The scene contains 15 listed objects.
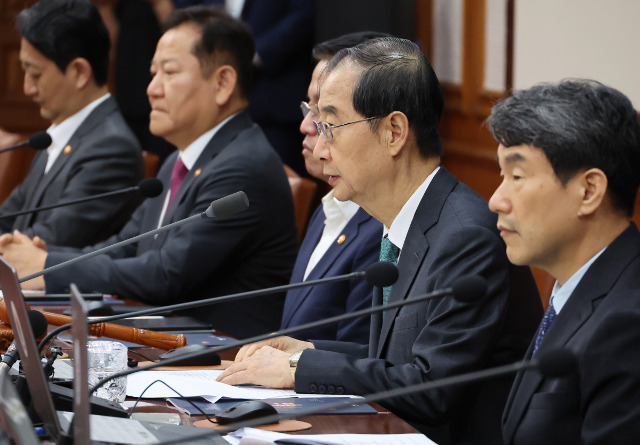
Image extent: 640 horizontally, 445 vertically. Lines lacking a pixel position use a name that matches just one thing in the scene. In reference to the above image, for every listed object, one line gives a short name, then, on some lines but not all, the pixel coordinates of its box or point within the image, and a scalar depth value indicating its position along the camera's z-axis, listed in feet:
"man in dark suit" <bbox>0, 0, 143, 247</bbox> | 17.17
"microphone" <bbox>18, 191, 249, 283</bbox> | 12.90
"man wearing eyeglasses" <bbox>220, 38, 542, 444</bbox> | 12.79
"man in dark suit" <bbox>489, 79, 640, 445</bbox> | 11.94
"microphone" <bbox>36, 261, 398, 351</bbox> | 12.15
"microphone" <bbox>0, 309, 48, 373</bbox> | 12.30
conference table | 12.20
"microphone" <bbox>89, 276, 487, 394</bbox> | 11.58
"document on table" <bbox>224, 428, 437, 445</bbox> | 11.92
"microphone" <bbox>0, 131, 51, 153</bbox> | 16.01
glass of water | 12.79
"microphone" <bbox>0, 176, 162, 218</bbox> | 14.52
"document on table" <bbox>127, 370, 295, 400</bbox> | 12.63
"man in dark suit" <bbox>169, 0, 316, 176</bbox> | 21.17
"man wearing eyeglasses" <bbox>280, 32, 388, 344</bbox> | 14.15
